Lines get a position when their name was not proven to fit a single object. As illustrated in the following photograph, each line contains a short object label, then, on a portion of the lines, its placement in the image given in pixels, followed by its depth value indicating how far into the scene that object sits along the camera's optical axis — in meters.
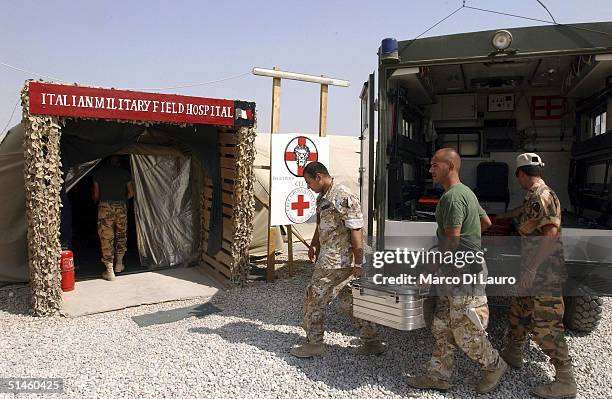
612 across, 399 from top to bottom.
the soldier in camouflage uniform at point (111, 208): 6.75
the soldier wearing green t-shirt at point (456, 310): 3.24
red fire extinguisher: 5.82
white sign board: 6.32
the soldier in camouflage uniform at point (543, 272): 3.34
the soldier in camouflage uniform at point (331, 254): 3.89
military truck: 3.96
